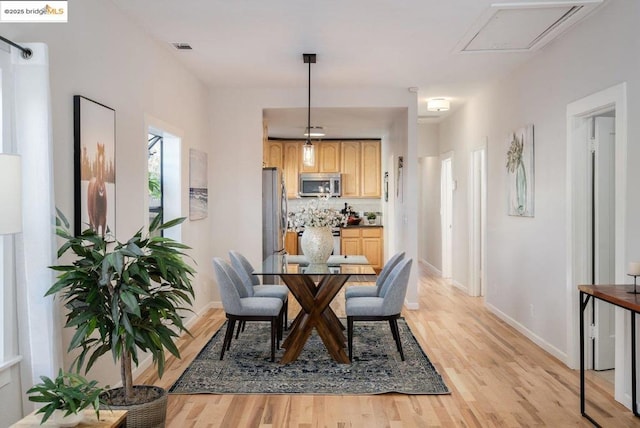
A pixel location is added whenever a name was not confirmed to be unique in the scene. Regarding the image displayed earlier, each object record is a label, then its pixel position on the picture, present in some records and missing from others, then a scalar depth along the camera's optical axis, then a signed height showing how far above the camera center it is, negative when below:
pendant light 5.18 +0.48
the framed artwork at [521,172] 5.01 +0.28
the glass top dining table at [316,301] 4.14 -0.79
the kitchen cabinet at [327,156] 10.16 +0.88
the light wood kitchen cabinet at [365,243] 9.80 -0.77
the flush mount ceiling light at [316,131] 8.61 +1.19
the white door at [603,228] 4.05 -0.22
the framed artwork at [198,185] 5.55 +0.19
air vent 4.52 +1.35
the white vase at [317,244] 4.66 -0.37
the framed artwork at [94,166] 3.02 +0.23
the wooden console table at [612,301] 2.89 -0.55
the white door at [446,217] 8.94 -0.27
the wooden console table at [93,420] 2.01 -0.85
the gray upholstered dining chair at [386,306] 4.14 -0.83
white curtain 2.39 -0.06
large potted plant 2.32 -0.46
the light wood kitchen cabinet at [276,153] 10.08 +0.93
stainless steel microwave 10.05 +0.36
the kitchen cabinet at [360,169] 10.18 +0.63
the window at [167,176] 5.13 +0.26
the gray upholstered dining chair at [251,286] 4.84 -0.79
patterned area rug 3.68 -1.29
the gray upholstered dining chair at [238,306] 4.14 -0.83
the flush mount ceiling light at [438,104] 6.90 +1.29
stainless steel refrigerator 6.71 -0.14
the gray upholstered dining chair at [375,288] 4.93 -0.83
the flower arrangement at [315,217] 4.68 -0.14
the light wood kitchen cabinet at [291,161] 10.15 +0.78
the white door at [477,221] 7.06 -0.27
